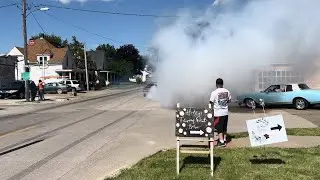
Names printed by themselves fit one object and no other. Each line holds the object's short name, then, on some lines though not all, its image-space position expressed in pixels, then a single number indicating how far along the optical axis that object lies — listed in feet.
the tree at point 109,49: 459.85
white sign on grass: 31.09
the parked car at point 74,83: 195.37
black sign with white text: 28.86
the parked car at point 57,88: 188.75
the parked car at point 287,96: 81.00
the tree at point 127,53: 437.58
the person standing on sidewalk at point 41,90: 129.92
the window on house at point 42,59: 244.83
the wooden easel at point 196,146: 28.07
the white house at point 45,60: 243.60
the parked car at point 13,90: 143.02
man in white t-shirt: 38.63
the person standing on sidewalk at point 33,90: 128.81
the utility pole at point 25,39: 125.49
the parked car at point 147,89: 120.51
